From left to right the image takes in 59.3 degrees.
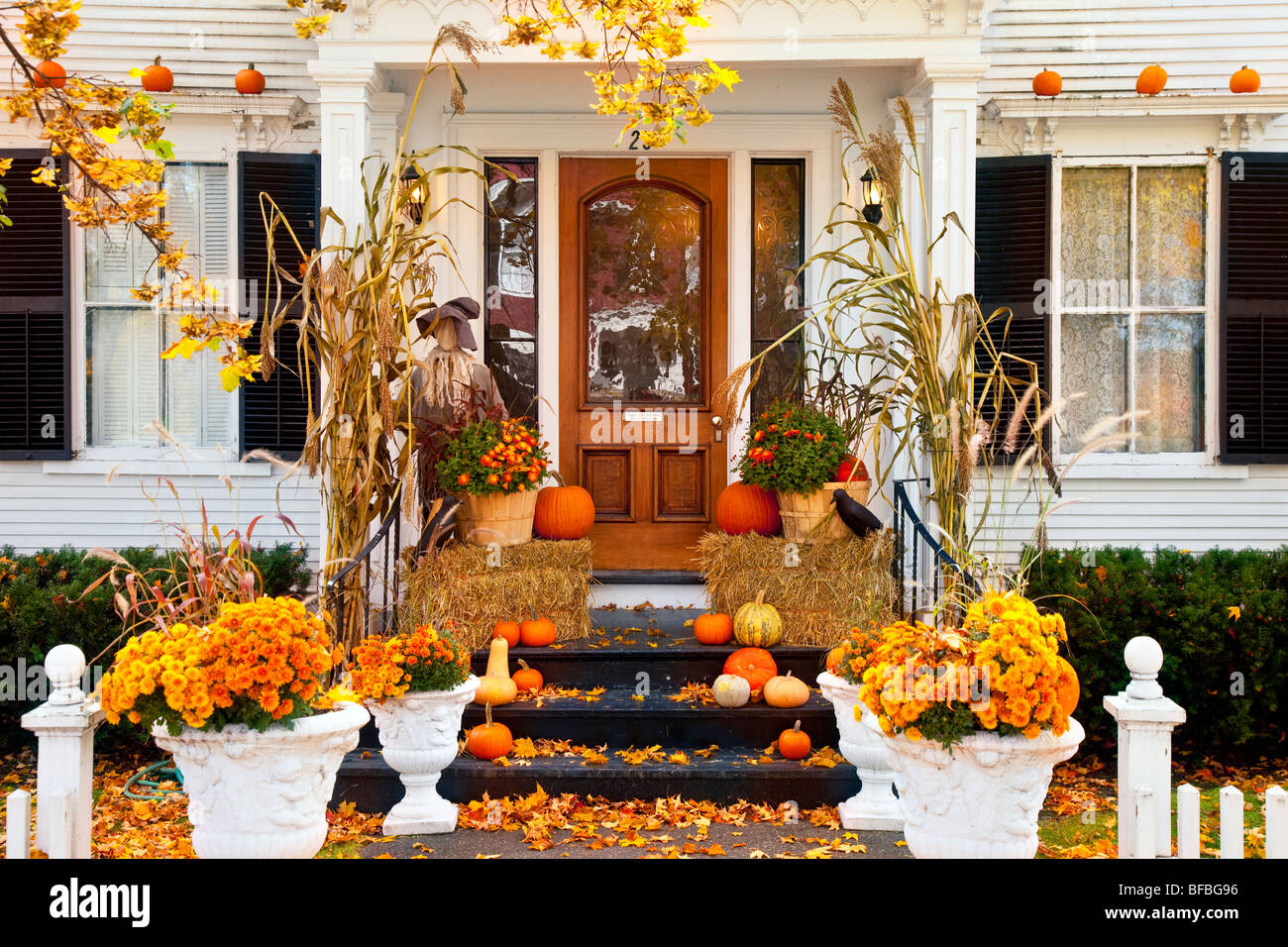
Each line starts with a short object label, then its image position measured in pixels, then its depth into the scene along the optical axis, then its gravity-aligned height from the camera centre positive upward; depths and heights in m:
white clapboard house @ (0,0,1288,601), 6.36 +1.19
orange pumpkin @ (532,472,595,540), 6.15 -0.30
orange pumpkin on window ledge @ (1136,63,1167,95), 6.20 +2.07
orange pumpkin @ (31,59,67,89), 4.09 +1.40
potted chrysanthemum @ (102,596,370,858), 3.03 -0.71
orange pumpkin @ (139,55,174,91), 6.20 +2.10
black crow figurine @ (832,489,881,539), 5.55 -0.28
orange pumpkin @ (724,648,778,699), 5.09 -0.95
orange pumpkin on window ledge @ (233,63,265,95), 6.25 +2.09
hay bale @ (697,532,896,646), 5.45 -0.62
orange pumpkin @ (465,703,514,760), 4.74 -1.19
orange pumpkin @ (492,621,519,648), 5.39 -0.83
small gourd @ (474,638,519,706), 4.98 -0.99
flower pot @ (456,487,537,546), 5.74 -0.31
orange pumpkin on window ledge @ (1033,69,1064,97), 6.22 +2.06
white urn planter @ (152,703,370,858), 3.10 -0.90
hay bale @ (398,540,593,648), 5.43 -0.64
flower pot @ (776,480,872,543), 5.70 -0.28
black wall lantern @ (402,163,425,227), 5.14 +1.28
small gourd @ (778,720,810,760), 4.76 -1.21
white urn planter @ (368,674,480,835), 4.29 -1.10
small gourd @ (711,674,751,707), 4.97 -1.02
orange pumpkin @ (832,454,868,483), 5.74 -0.06
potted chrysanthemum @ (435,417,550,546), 5.63 -0.08
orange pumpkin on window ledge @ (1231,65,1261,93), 6.21 +2.06
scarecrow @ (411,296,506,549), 5.81 +0.37
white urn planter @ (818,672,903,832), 4.34 -1.28
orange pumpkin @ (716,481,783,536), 6.05 -0.29
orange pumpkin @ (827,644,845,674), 4.84 -0.87
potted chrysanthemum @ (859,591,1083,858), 2.93 -0.71
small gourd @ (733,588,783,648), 5.38 -0.80
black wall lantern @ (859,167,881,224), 5.96 +1.39
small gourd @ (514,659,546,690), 5.20 -1.02
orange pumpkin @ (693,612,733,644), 5.49 -0.83
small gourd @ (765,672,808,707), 4.97 -1.03
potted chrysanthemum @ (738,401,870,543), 5.64 -0.05
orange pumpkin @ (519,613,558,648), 5.44 -0.84
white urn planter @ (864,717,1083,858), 2.99 -0.90
